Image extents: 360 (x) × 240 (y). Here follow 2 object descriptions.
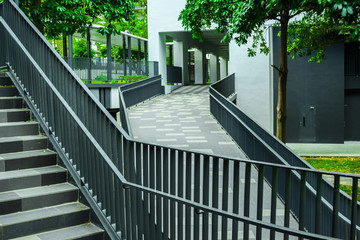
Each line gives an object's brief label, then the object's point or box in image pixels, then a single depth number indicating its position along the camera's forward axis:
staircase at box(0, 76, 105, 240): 4.84
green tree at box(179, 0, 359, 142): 8.45
